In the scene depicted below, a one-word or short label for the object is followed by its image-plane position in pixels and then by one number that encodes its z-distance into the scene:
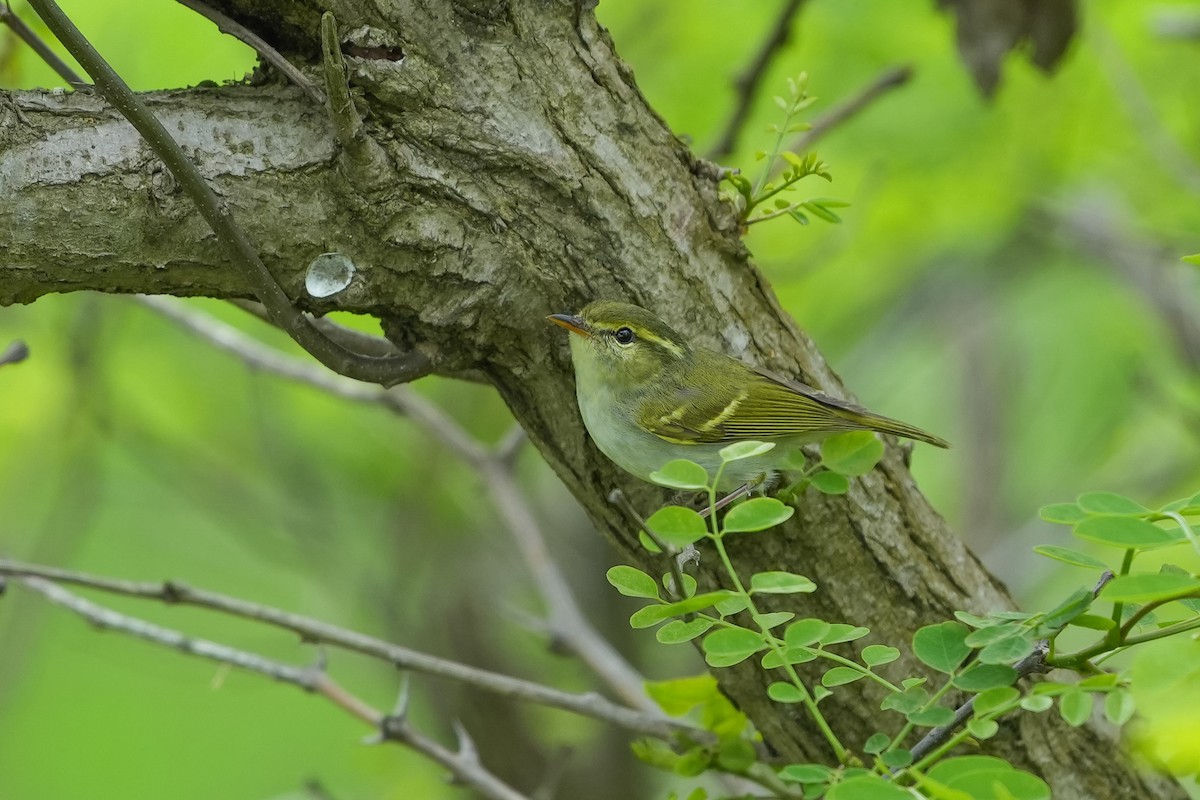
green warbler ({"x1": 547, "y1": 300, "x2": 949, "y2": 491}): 5.66
